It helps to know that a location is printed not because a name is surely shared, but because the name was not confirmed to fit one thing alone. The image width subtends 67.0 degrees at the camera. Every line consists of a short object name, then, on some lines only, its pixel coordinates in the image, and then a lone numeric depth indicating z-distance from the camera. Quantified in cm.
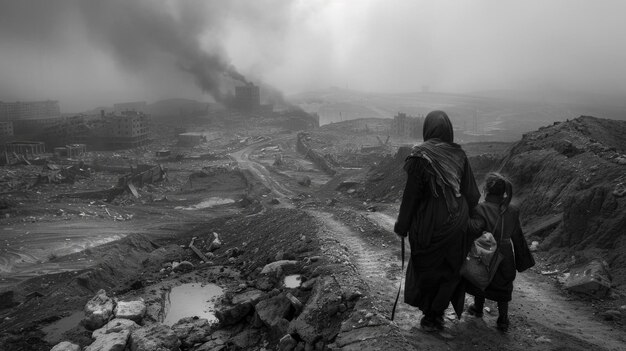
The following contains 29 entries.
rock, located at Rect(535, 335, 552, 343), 447
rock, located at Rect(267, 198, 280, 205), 2187
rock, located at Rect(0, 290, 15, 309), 1267
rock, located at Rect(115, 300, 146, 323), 808
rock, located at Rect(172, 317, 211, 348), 676
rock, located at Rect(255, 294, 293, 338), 582
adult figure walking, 392
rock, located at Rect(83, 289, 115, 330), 818
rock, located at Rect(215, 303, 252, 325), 693
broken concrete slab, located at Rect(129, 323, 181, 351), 627
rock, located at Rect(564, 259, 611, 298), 586
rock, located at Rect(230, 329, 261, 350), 617
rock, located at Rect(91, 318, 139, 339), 731
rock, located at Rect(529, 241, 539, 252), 841
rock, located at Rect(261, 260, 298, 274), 792
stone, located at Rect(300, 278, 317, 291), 653
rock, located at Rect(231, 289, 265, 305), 698
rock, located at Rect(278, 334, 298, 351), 512
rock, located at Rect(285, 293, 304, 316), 593
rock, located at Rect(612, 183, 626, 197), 797
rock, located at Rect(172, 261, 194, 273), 1163
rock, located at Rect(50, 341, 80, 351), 735
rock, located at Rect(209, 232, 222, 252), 1365
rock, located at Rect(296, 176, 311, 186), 2960
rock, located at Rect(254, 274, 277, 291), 768
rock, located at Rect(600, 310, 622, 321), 517
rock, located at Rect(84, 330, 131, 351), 648
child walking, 417
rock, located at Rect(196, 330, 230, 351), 637
